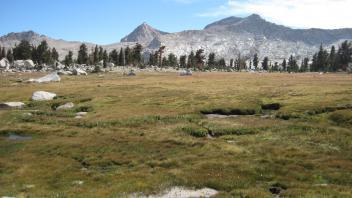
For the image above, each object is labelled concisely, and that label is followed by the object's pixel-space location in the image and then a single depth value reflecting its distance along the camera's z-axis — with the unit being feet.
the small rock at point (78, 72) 626.23
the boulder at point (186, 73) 600.23
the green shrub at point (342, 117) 185.13
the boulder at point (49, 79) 478.59
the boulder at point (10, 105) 288.10
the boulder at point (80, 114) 240.83
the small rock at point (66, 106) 274.40
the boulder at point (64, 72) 631.97
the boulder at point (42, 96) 320.70
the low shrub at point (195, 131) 183.13
